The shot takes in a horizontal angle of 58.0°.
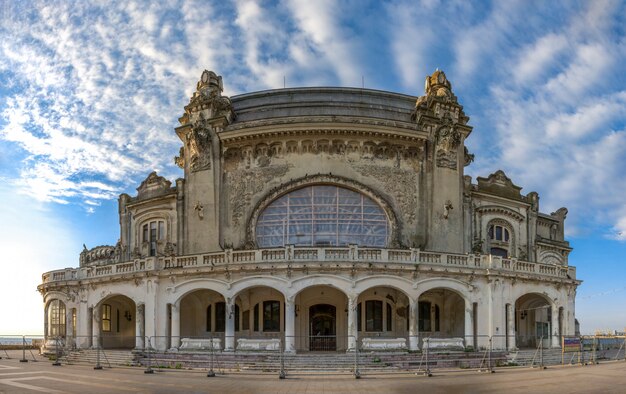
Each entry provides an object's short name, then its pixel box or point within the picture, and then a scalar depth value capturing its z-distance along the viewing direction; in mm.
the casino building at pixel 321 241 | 32719
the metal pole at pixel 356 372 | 23133
